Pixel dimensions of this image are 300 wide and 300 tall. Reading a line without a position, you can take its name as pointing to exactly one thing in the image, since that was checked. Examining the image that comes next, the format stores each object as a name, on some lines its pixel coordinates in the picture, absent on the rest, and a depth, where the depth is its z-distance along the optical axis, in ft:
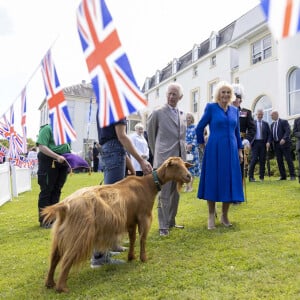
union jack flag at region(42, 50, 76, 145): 13.71
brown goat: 10.16
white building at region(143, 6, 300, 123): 62.75
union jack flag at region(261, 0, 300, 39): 6.31
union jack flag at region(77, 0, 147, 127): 9.84
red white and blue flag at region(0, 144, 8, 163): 39.80
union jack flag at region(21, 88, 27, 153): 17.11
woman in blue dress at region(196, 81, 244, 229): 16.87
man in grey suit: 16.97
